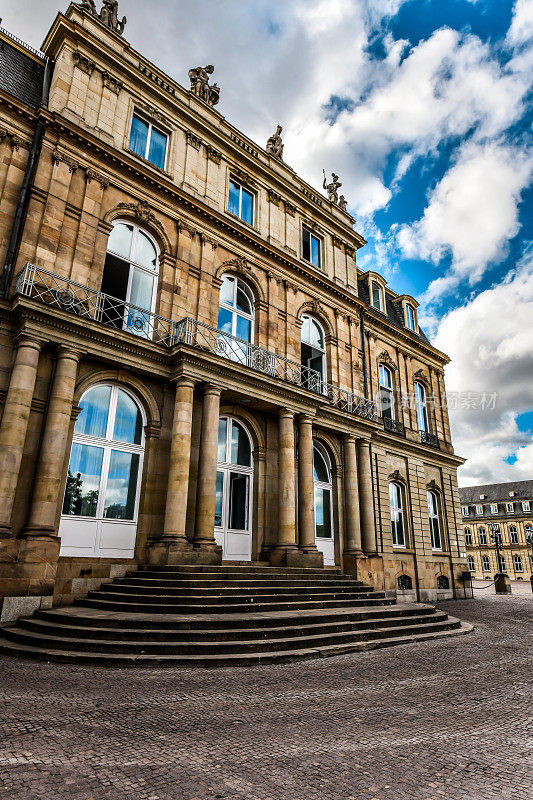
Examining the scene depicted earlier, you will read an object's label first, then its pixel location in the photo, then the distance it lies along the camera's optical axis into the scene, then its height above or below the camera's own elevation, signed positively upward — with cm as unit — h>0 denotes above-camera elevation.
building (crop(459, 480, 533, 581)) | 6782 +657
